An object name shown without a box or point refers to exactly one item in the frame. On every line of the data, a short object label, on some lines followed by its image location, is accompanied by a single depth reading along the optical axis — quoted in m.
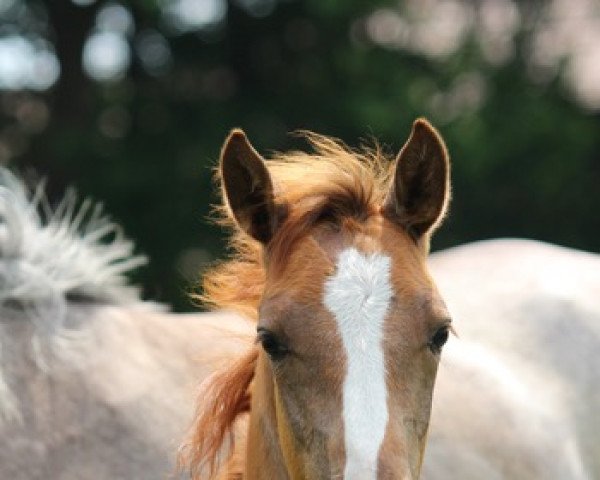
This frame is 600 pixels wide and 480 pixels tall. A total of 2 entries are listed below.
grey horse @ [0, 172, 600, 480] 7.86
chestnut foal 5.18
